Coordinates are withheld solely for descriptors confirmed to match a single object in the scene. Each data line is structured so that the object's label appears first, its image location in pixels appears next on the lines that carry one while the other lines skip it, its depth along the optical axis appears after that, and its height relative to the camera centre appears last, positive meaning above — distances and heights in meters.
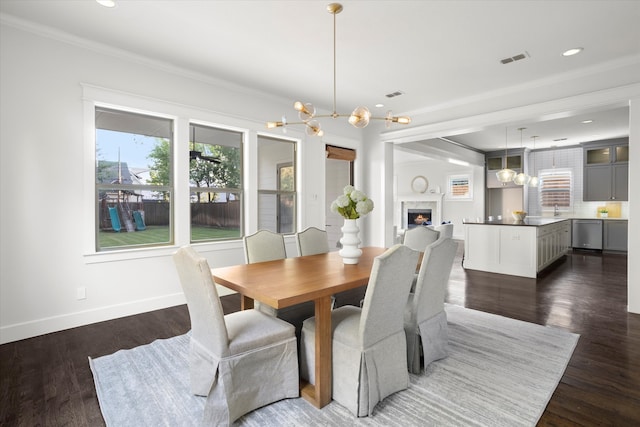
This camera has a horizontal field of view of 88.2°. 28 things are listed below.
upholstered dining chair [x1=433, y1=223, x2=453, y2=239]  5.08 -0.33
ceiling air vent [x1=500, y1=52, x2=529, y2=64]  3.51 +1.63
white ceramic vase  2.77 -0.28
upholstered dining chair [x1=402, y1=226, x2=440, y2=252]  3.94 -0.35
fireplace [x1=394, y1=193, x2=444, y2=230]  10.82 +0.00
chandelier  2.59 +0.77
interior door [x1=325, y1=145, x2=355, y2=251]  6.29 +0.48
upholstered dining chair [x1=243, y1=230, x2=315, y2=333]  2.65 -0.46
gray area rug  1.88 -1.19
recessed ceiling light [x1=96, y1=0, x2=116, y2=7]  2.58 +1.63
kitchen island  5.44 -0.67
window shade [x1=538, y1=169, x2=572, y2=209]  8.75 +0.53
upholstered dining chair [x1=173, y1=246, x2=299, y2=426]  1.81 -0.86
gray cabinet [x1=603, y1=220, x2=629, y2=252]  7.64 -0.65
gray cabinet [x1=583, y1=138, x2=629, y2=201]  7.73 +0.90
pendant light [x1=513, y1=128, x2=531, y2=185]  7.44 +0.66
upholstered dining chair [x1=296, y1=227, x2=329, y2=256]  3.59 -0.37
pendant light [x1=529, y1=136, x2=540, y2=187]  7.84 +1.03
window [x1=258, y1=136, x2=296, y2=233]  4.97 +0.37
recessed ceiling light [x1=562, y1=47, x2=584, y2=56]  3.38 +1.62
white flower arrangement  2.66 +0.03
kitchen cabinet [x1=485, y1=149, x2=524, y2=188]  9.13 +1.28
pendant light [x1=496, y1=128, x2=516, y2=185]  7.12 +0.71
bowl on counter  6.54 -0.14
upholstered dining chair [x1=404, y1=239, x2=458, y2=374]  2.32 -0.74
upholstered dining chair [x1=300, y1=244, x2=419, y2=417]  1.90 -0.83
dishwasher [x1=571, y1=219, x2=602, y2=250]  7.98 -0.64
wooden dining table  1.93 -0.48
